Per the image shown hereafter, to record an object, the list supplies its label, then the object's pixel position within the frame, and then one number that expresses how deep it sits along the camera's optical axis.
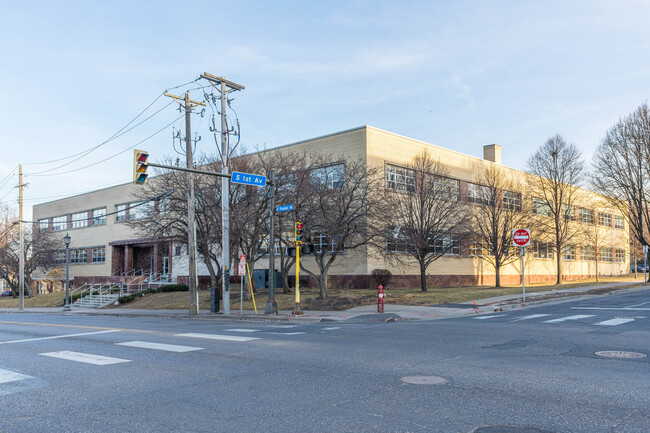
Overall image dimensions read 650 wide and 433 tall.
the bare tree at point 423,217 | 31.42
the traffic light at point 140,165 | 17.84
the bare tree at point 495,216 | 39.97
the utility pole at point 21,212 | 39.42
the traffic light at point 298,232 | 21.56
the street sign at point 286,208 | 22.06
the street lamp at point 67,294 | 37.59
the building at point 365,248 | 36.78
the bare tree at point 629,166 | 40.72
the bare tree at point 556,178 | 44.09
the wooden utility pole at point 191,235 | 25.41
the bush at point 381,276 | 35.69
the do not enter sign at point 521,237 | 25.17
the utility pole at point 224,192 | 24.30
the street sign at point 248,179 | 20.69
